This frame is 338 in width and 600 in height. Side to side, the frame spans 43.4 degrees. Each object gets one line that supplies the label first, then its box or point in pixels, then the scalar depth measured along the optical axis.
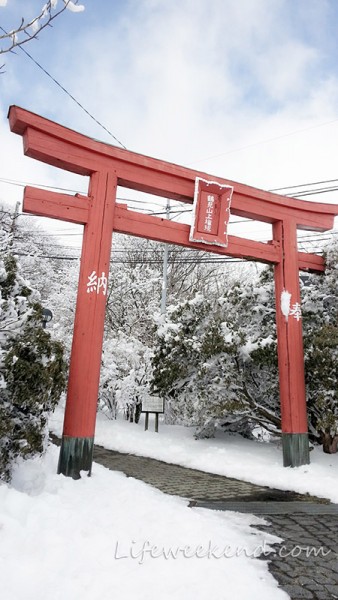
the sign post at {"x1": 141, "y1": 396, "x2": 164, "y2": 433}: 12.84
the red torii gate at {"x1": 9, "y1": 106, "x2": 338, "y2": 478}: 6.76
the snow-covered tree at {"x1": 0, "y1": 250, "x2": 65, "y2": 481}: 4.71
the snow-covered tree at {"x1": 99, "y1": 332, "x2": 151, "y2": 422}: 14.59
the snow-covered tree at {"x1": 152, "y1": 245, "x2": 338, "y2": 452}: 8.71
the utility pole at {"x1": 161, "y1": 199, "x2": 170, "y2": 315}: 16.58
